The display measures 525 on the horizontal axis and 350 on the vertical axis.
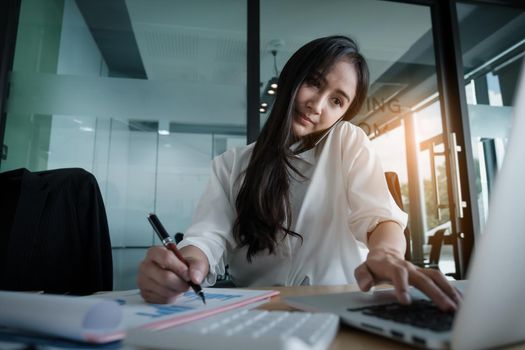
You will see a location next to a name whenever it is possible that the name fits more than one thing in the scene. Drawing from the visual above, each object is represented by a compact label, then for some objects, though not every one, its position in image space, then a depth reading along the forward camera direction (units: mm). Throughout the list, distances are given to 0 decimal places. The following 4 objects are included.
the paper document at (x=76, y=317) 299
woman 972
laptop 235
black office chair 800
